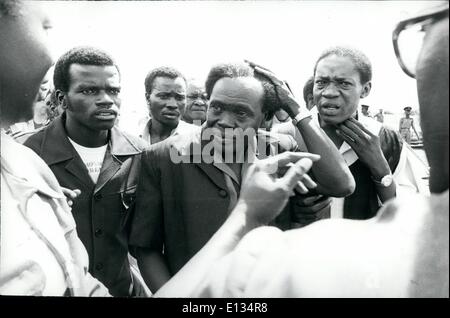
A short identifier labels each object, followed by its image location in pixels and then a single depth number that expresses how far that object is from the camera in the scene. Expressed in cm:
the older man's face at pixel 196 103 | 214
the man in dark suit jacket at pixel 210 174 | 203
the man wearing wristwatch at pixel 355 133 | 205
